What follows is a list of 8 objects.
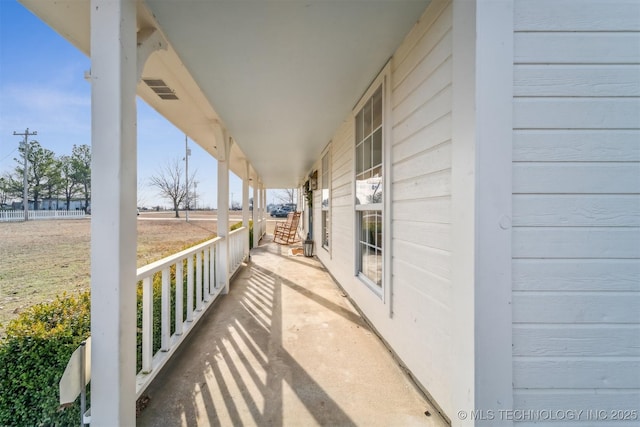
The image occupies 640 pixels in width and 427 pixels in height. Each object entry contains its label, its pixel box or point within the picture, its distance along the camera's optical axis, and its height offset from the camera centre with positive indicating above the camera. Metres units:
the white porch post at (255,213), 8.52 -0.05
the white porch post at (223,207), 3.67 +0.07
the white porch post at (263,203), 11.26 +0.41
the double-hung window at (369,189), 2.54 +0.25
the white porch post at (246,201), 6.10 +0.30
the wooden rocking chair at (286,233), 9.33 -0.86
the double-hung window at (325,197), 5.28 +0.33
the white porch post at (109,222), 1.21 -0.05
